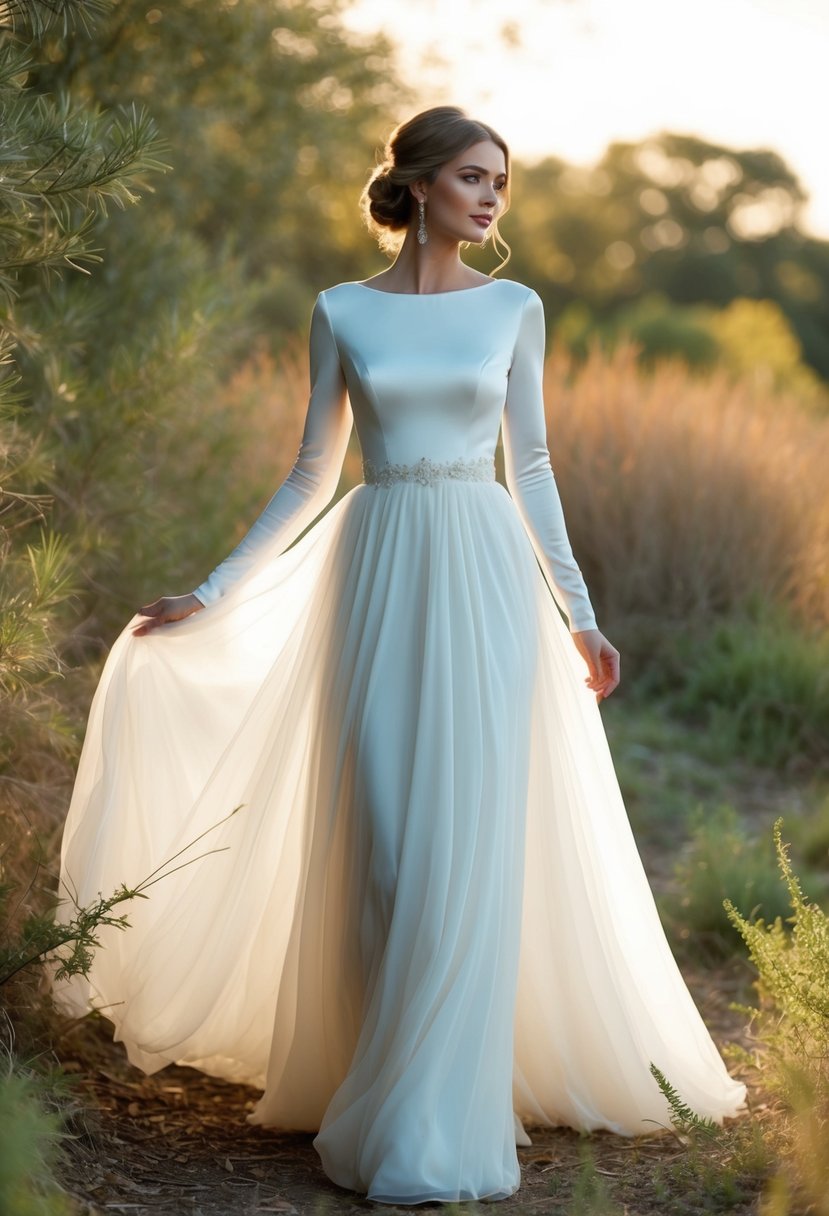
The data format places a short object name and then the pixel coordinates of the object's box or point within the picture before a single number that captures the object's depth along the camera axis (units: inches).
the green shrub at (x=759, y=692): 286.7
